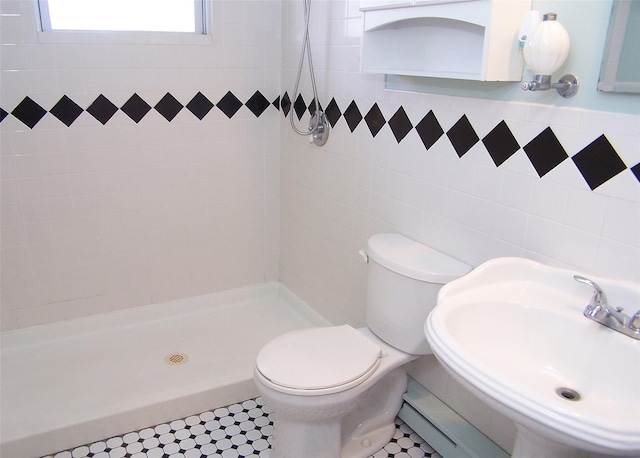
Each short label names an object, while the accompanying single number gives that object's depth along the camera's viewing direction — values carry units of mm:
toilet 1680
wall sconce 1305
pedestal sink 1043
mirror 1226
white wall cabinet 1404
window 2287
